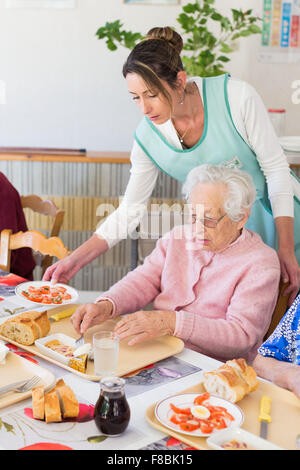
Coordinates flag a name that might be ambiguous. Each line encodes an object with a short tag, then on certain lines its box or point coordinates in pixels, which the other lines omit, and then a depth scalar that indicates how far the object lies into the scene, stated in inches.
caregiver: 63.3
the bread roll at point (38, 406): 41.0
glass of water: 47.6
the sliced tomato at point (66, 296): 66.3
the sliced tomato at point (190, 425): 39.4
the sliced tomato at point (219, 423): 39.9
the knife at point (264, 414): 40.7
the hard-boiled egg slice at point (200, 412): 40.8
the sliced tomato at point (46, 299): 65.3
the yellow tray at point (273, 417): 39.0
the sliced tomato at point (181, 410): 41.5
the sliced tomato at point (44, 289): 68.6
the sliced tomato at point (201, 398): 42.9
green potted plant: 117.9
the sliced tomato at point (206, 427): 38.9
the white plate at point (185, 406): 39.5
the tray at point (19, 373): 44.1
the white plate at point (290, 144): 107.4
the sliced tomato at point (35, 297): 65.8
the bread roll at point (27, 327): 54.6
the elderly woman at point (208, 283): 58.0
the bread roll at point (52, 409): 40.6
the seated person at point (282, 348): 52.2
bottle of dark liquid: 38.7
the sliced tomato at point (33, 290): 68.8
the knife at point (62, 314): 61.4
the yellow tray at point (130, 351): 49.6
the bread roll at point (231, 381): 44.1
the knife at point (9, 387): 43.7
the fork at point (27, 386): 44.3
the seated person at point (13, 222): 104.0
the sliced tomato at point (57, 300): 65.2
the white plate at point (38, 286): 65.0
